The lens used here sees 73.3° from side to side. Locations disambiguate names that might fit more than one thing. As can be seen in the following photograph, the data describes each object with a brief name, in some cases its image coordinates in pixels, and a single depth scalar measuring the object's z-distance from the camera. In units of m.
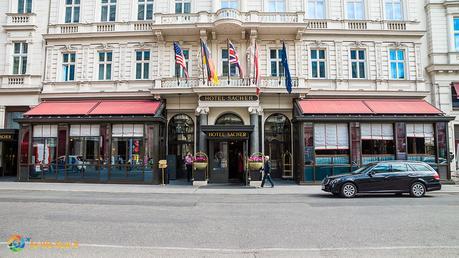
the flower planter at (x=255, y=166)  18.02
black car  13.46
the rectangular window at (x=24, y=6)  23.39
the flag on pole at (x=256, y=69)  19.42
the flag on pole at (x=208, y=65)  19.30
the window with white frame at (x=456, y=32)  22.25
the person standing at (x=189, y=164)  20.02
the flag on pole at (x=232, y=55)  18.83
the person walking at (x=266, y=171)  17.22
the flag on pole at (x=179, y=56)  19.31
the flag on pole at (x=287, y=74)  18.64
